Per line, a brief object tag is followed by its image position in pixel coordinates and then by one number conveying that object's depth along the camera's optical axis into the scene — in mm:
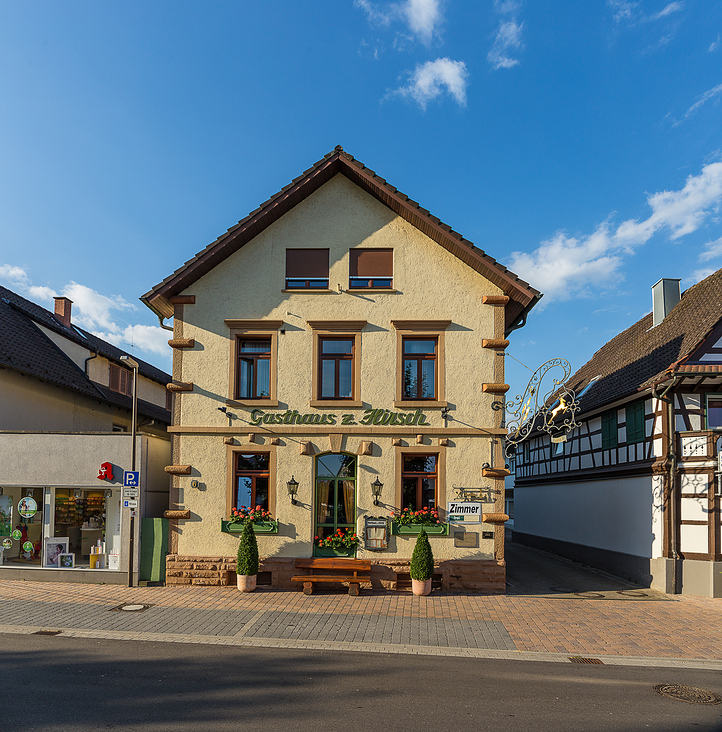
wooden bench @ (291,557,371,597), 14828
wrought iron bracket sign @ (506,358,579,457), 15531
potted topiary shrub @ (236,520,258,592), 14836
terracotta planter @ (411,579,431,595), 14867
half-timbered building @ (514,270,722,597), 15953
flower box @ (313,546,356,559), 15641
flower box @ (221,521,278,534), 15656
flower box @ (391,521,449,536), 15469
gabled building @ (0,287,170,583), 16141
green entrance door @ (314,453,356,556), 15891
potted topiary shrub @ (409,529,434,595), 14758
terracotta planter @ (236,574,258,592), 14938
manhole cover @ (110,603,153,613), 12977
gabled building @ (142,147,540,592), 15672
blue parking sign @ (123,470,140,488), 15453
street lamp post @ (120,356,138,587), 15484
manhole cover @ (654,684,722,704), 8062
